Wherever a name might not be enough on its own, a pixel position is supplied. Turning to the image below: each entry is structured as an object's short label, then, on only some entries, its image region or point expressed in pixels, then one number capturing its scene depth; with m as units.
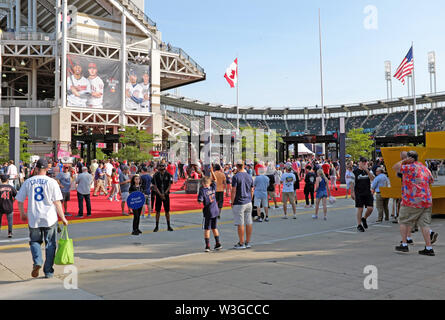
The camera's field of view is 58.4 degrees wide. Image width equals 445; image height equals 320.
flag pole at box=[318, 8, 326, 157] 39.59
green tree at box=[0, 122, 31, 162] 27.25
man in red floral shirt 7.05
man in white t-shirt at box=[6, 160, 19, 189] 17.30
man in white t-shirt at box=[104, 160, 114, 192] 19.58
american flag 36.19
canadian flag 37.41
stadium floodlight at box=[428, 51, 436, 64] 75.54
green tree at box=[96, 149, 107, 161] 35.41
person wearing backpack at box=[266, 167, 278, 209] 13.79
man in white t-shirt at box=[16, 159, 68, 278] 5.93
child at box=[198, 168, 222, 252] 7.77
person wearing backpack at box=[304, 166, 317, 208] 13.83
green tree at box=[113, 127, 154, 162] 31.84
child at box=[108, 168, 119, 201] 16.90
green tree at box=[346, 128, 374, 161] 52.54
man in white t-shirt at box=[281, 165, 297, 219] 12.50
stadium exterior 41.78
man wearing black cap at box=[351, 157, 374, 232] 10.06
